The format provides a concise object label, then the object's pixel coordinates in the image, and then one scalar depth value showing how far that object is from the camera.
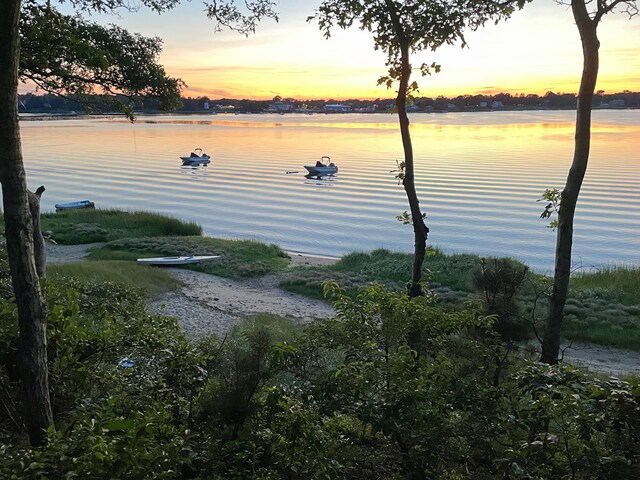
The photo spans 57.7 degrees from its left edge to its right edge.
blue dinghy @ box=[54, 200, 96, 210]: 31.97
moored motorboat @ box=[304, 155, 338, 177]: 48.47
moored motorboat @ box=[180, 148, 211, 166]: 58.09
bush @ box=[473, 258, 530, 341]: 7.02
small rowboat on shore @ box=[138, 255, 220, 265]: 18.66
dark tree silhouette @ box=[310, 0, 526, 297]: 6.32
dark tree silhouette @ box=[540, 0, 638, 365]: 5.91
